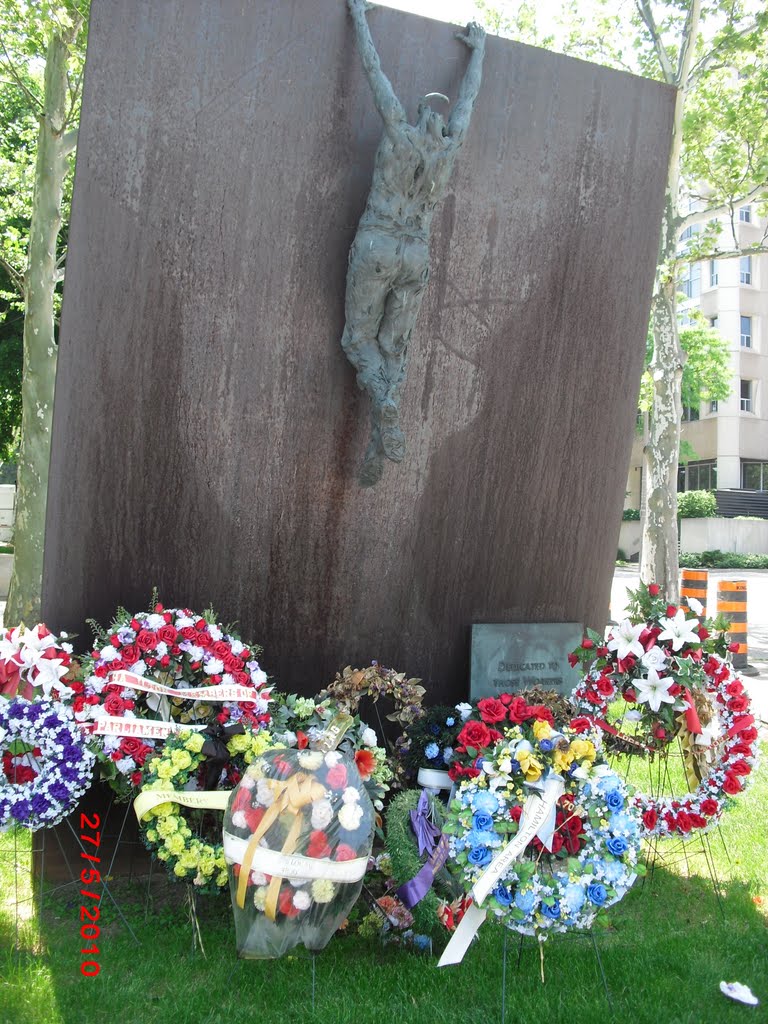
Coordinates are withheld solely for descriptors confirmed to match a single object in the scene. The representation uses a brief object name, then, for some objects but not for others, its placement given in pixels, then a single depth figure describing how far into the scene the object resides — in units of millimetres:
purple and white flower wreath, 3279
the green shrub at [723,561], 27062
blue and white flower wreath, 2949
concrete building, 35594
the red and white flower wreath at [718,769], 3986
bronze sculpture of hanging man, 4133
